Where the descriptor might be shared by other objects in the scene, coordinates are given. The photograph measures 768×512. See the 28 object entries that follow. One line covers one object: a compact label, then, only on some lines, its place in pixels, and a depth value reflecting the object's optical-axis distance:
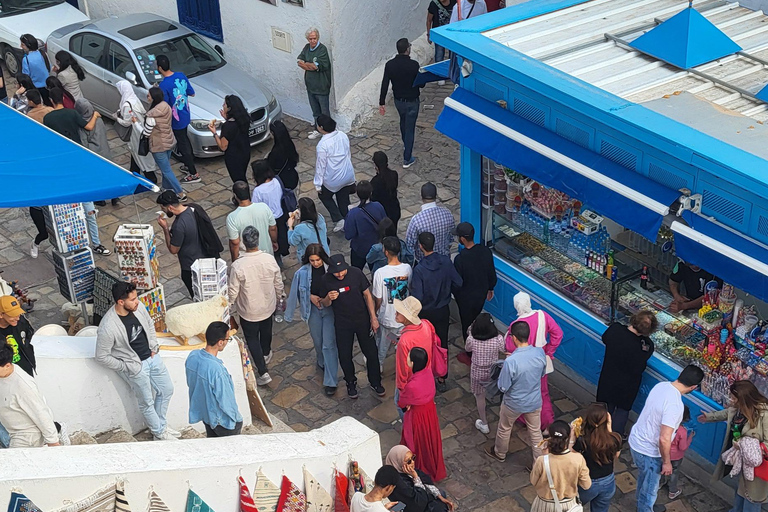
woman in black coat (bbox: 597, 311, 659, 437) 7.54
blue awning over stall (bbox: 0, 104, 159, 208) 7.66
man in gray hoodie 7.43
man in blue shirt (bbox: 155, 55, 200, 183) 12.06
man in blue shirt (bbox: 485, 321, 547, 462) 7.46
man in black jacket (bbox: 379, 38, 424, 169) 12.09
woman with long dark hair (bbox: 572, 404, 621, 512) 6.54
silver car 13.09
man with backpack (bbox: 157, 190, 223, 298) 9.18
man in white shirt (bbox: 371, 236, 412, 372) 8.45
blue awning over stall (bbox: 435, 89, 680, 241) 7.39
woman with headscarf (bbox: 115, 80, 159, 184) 11.72
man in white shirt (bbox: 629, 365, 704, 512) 6.88
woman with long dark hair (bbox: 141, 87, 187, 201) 11.49
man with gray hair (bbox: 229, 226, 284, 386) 8.52
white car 15.31
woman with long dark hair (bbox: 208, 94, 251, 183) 11.20
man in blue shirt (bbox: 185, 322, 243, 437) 7.04
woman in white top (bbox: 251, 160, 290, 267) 9.84
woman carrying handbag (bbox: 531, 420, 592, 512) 6.35
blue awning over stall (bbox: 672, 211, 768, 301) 6.77
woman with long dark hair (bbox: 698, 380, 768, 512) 6.79
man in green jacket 13.06
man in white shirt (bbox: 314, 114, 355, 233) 10.64
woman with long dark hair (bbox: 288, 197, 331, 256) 9.12
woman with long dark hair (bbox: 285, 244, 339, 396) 8.38
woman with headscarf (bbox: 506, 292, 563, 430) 7.90
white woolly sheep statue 8.11
